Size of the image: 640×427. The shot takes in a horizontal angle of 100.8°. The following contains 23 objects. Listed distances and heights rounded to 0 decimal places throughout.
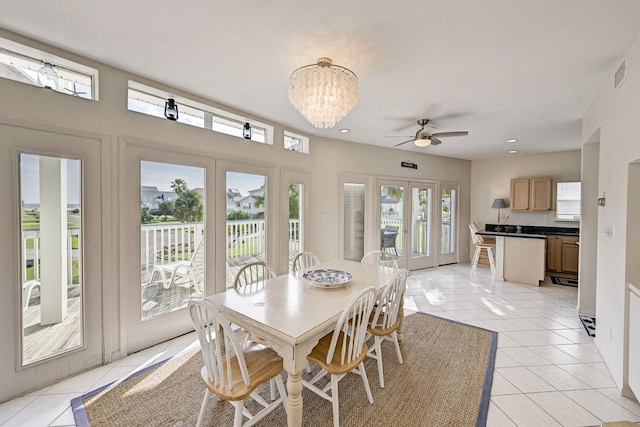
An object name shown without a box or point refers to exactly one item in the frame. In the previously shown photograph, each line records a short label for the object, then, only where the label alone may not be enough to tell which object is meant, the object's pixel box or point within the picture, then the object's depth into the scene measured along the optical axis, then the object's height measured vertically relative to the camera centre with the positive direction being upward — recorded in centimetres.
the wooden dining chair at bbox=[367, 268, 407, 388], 213 -85
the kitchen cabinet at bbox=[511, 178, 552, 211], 564 +35
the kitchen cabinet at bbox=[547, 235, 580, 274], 516 -87
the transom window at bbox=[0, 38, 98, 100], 194 +108
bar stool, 523 -79
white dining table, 144 -67
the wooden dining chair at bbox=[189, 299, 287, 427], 143 -99
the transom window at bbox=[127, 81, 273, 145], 259 +108
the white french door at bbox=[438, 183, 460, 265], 639 -36
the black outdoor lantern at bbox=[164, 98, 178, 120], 269 +100
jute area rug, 177 -141
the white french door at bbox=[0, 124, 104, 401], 189 -39
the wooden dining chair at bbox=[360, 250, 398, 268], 329 -69
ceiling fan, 339 +96
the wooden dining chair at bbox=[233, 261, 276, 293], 214 -66
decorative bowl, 218 -60
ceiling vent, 202 +108
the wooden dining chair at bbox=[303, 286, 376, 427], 165 -98
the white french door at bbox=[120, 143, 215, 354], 247 -35
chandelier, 183 +84
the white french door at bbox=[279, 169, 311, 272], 392 -11
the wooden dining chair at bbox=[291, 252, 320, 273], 294 -66
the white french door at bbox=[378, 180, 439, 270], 550 -27
